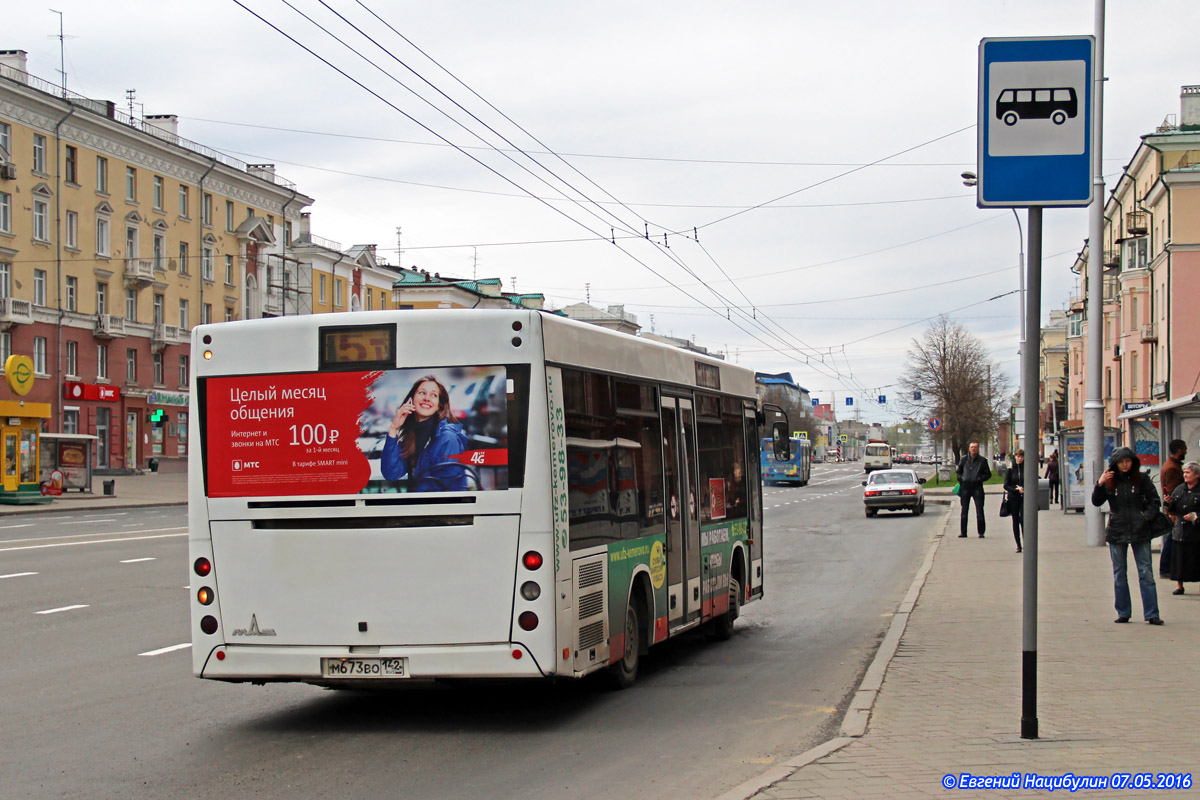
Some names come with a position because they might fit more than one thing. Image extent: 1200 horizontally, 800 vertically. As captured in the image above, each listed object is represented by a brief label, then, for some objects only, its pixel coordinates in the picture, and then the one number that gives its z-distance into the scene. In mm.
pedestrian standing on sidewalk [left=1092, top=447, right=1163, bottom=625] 12156
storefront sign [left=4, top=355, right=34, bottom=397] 43188
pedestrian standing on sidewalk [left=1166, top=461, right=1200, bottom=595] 13719
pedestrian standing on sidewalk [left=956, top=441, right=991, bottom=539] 26250
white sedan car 37594
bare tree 72562
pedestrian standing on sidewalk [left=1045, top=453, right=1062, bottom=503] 41812
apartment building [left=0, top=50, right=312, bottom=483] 51469
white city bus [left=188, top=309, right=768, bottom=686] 7812
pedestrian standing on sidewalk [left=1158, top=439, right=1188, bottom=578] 14734
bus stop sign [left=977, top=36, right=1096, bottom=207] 6656
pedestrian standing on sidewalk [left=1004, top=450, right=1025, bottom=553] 22562
